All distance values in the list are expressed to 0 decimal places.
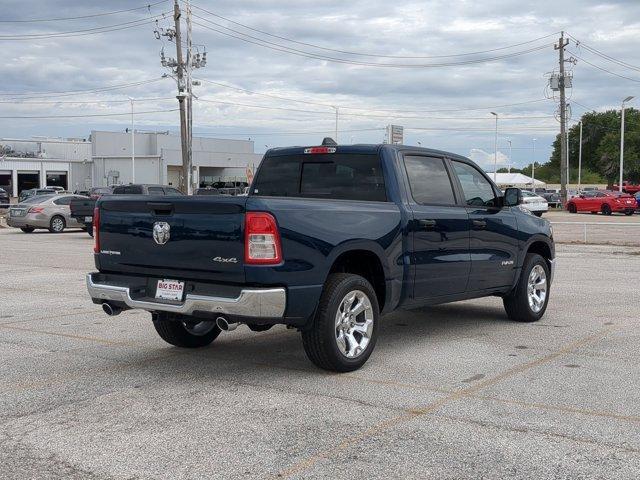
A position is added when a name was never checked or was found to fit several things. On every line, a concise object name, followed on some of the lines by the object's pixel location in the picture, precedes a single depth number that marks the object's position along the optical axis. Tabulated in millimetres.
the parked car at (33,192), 59188
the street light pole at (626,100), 58912
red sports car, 46812
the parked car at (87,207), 25625
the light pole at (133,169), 78219
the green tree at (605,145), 101000
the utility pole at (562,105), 55781
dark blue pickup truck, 6316
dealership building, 84975
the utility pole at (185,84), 41812
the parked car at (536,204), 41847
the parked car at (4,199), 55100
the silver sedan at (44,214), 30828
